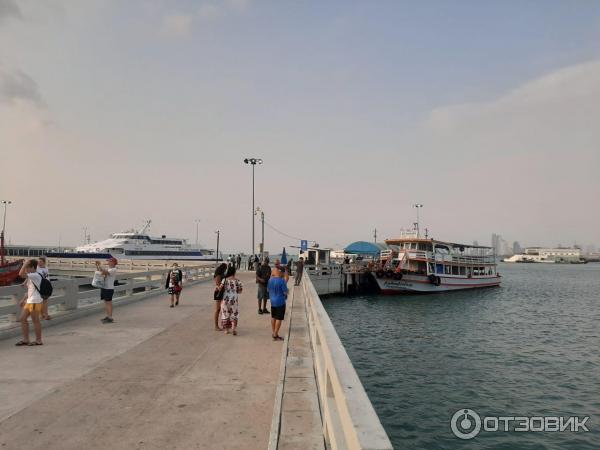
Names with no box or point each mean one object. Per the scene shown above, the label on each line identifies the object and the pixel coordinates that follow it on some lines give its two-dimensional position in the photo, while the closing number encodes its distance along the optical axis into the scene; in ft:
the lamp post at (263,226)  132.21
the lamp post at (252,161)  147.74
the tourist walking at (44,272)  34.78
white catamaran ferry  212.82
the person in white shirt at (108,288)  37.83
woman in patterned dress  32.40
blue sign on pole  127.65
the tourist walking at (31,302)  27.73
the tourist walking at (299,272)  78.96
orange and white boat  130.21
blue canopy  182.09
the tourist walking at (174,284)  50.24
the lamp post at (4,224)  129.71
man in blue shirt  30.86
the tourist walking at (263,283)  44.14
